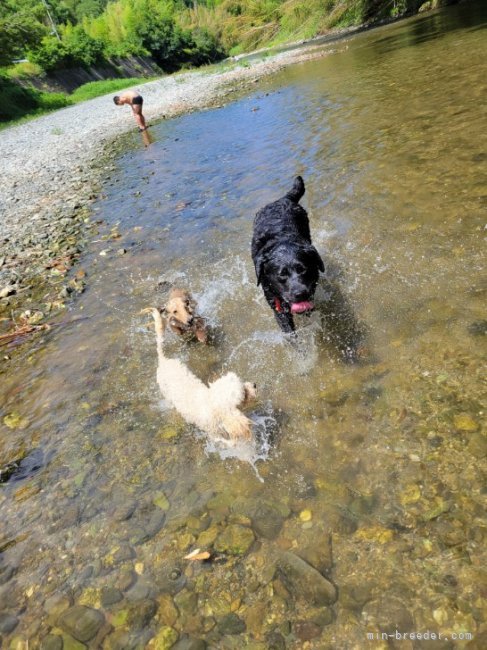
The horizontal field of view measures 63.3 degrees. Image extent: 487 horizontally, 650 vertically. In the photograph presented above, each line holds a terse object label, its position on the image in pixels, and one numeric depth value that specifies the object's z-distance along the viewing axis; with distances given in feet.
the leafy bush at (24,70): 147.13
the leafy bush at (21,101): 125.49
